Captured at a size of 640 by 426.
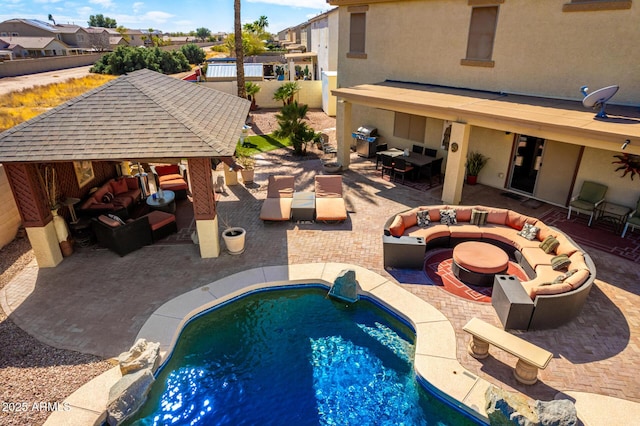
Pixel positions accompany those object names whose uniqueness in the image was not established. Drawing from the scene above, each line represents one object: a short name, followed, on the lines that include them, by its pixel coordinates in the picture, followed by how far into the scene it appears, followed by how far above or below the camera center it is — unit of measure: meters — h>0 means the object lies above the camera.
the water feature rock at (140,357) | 7.89 -5.89
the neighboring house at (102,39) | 107.28 +4.85
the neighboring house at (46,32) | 96.25 +6.20
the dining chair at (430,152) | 19.12 -4.47
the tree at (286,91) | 30.94 -2.58
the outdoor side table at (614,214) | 13.40 -5.22
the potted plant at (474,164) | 17.75 -4.67
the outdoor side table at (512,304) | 8.88 -5.42
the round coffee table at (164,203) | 14.28 -5.10
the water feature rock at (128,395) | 7.21 -6.10
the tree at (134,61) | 56.00 -0.54
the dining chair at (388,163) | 18.32 -4.78
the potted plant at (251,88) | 32.59 -2.50
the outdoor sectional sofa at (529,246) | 8.97 -5.17
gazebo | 10.59 -2.31
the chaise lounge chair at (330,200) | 14.17 -5.26
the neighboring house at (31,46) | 78.00 +2.16
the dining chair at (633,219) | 12.49 -4.97
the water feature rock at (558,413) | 6.57 -5.78
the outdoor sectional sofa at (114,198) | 13.55 -4.99
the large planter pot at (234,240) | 12.26 -5.46
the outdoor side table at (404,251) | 11.27 -5.38
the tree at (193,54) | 77.62 +0.63
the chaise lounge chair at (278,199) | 14.26 -5.31
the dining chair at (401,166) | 17.80 -4.77
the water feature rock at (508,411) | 6.71 -5.93
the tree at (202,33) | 182.88 +10.94
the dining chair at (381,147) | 21.39 -4.70
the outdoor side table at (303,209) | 14.37 -5.31
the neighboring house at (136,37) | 125.11 +6.42
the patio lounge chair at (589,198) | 13.74 -4.82
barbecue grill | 21.89 -4.46
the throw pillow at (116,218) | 12.38 -4.89
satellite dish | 11.84 -1.21
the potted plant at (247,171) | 18.41 -5.13
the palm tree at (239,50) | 25.34 +0.47
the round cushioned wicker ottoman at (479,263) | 10.73 -5.45
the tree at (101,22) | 153.00 +13.53
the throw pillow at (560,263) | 9.96 -5.02
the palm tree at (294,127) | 21.53 -3.71
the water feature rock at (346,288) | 10.48 -5.90
